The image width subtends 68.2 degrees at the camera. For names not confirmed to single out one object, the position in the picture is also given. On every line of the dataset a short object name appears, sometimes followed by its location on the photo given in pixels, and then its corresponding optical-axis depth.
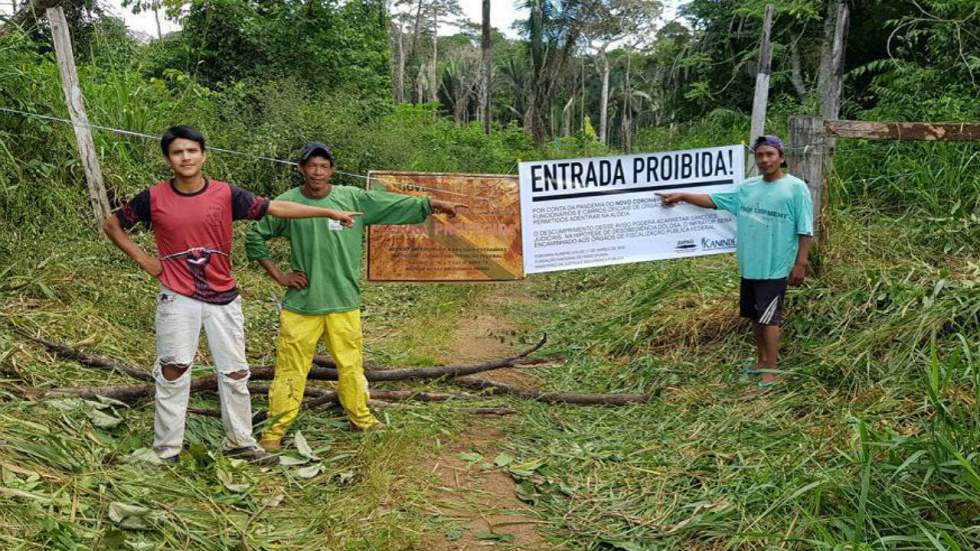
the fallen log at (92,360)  4.06
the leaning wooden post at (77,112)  4.93
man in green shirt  3.72
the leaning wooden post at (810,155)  4.75
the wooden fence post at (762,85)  5.50
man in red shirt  3.10
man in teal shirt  4.30
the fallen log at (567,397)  4.57
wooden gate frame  4.57
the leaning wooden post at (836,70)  9.41
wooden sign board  4.73
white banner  4.75
